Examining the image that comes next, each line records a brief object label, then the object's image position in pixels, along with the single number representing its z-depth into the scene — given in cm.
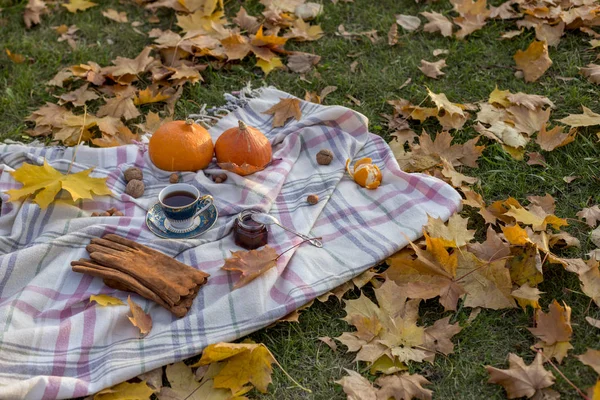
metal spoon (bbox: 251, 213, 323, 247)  266
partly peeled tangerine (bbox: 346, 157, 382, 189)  295
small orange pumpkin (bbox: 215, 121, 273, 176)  296
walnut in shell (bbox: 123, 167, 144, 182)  296
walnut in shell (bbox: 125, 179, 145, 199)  289
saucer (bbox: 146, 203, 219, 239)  268
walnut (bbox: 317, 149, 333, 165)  308
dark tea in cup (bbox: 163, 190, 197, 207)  264
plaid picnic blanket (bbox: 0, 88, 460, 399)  222
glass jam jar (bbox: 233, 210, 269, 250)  259
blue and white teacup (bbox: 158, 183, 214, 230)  260
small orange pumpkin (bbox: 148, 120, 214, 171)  294
